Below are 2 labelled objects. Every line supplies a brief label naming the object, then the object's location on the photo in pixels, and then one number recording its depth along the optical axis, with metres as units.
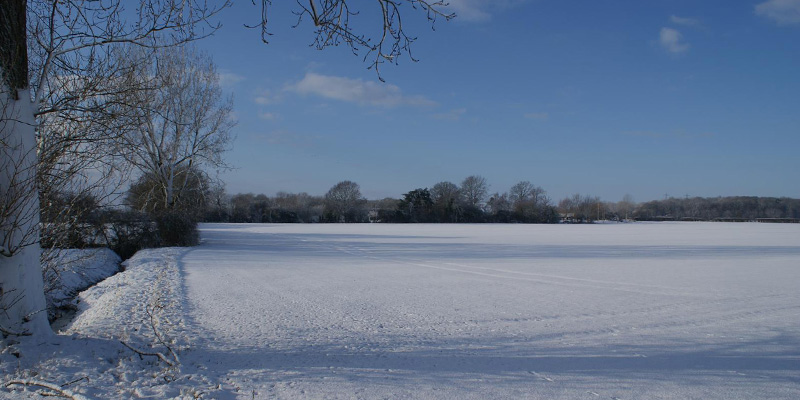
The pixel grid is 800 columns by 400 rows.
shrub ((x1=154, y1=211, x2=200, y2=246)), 22.59
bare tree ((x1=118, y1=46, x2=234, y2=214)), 22.66
